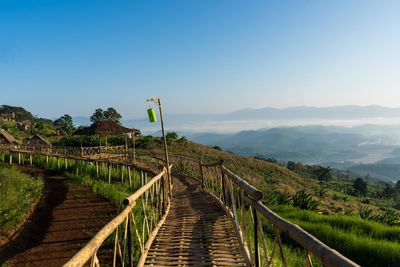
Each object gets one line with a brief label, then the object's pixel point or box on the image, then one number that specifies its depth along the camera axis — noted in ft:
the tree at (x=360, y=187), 145.48
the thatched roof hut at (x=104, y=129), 63.57
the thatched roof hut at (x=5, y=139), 92.72
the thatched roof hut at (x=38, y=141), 99.39
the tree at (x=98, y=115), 181.27
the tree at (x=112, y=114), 177.88
